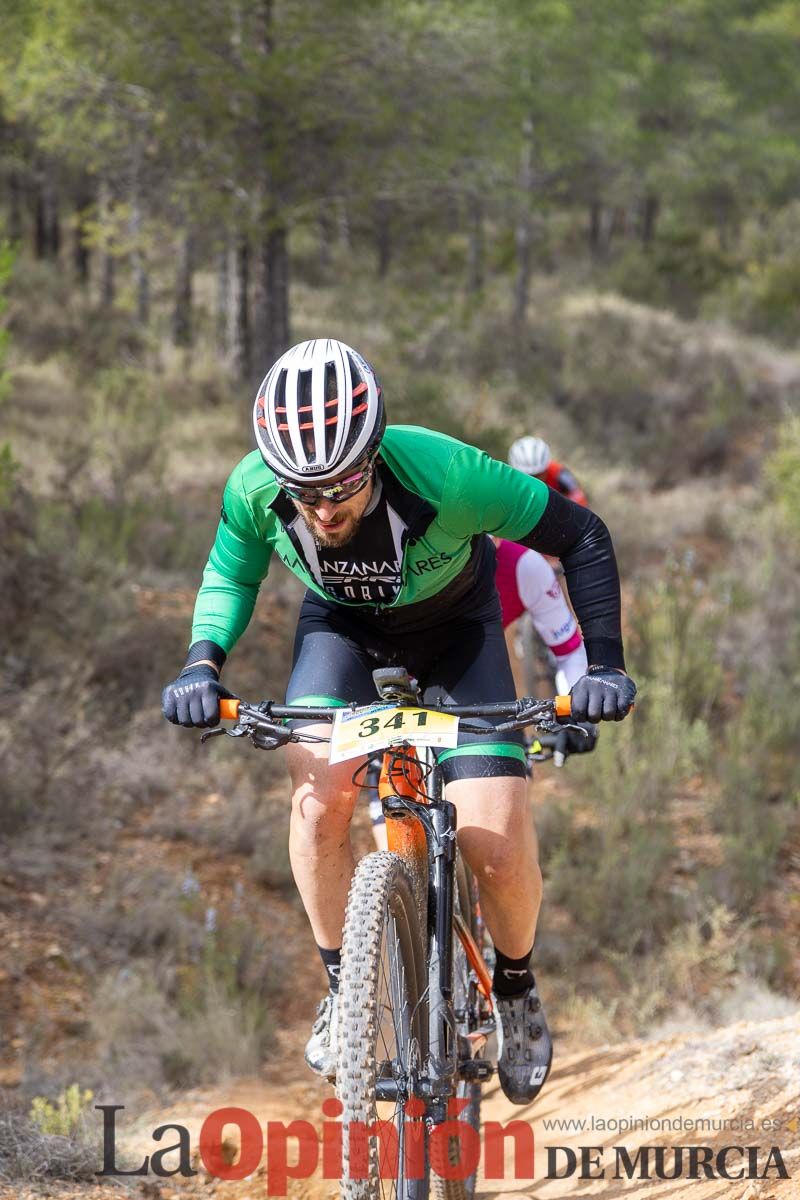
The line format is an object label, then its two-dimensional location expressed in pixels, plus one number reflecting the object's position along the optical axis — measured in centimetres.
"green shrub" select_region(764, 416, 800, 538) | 1232
